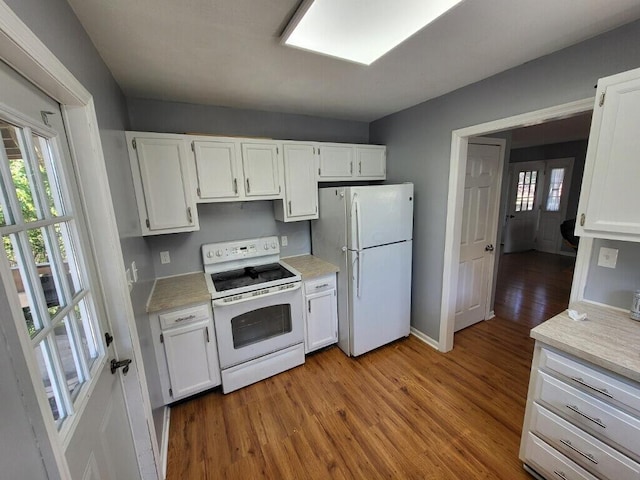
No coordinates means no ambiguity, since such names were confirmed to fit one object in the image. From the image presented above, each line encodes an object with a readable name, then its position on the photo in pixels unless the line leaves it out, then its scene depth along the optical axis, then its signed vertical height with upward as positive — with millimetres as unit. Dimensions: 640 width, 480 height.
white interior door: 2680 -509
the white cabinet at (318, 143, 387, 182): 2625 +275
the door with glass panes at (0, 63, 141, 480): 674 -267
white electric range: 2061 -1008
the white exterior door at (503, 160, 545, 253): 5934 -424
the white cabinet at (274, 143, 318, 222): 2428 +62
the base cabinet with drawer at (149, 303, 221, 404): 1863 -1149
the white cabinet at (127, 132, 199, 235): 1877 +101
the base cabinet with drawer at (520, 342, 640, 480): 1100 -1117
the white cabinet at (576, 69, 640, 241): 1180 +77
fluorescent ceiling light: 1138 +791
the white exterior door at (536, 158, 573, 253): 5535 -490
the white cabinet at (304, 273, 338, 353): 2443 -1164
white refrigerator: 2303 -637
